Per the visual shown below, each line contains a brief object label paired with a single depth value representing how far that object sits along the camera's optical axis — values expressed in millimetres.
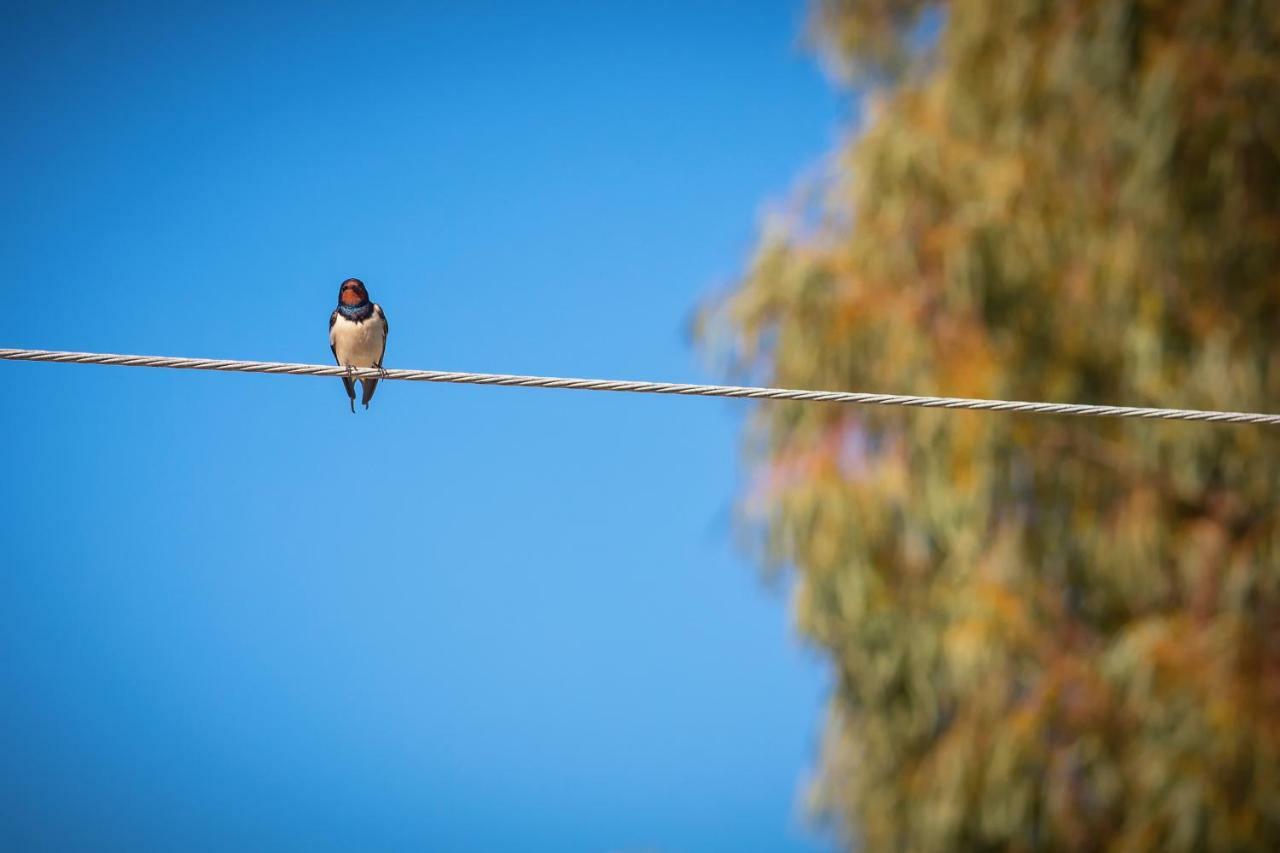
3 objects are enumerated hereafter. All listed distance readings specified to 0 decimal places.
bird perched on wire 11547
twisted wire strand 7051
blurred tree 12750
